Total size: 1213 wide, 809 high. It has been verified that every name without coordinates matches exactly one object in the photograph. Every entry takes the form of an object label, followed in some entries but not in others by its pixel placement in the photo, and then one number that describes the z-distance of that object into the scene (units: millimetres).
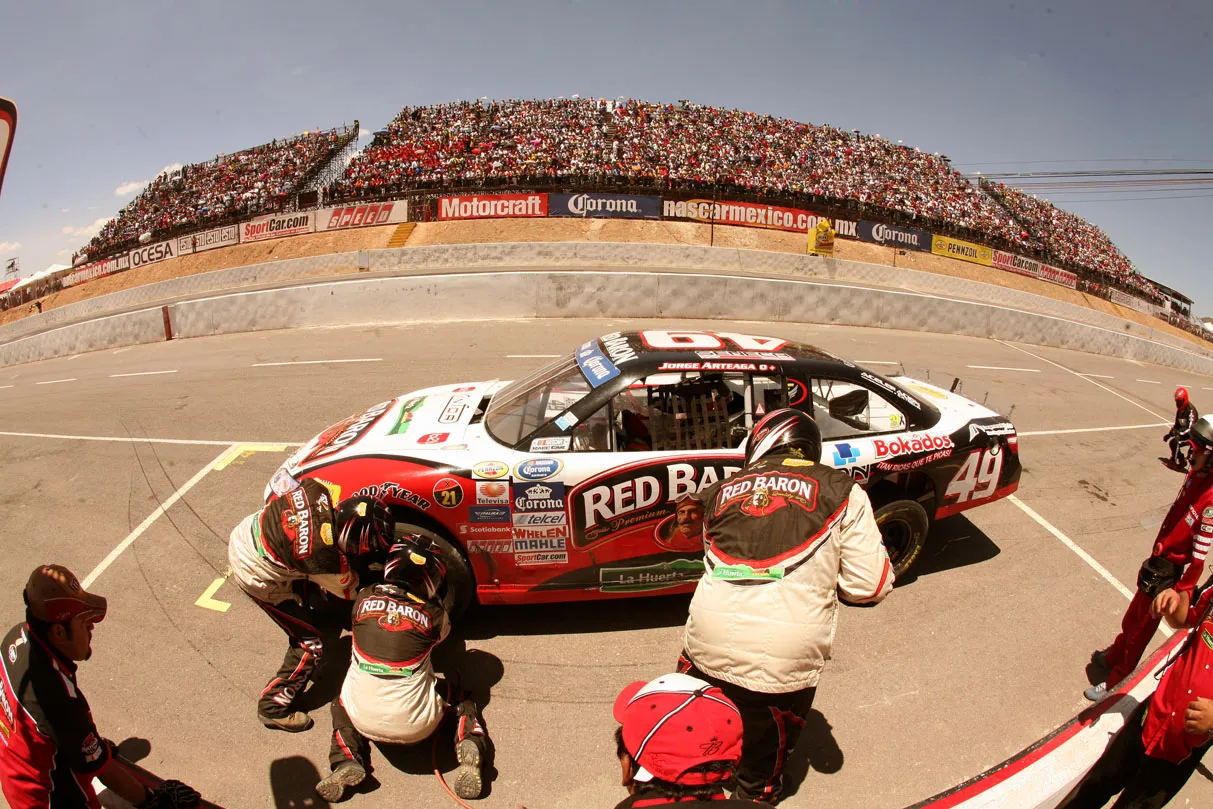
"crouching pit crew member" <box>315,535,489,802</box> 3145
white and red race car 4004
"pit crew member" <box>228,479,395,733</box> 3334
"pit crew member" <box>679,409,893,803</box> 2209
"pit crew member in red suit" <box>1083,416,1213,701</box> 3588
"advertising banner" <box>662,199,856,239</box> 26359
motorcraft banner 25844
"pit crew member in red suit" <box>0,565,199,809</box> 2328
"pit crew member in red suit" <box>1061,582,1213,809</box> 2422
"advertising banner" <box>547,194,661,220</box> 25828
